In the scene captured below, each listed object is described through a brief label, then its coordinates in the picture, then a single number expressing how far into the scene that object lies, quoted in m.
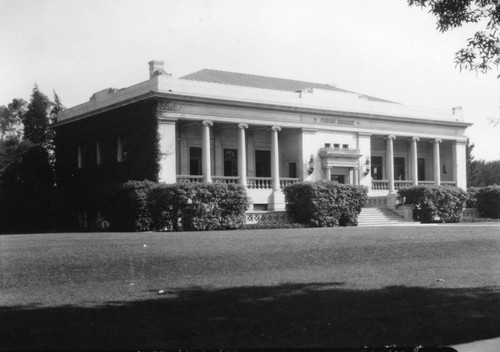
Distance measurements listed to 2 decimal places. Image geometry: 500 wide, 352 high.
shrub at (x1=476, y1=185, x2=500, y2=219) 41.84
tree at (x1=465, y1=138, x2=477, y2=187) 59.97
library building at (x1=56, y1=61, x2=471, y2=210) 35.47
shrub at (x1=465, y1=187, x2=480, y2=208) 42.84
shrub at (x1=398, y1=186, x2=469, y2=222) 38.91
